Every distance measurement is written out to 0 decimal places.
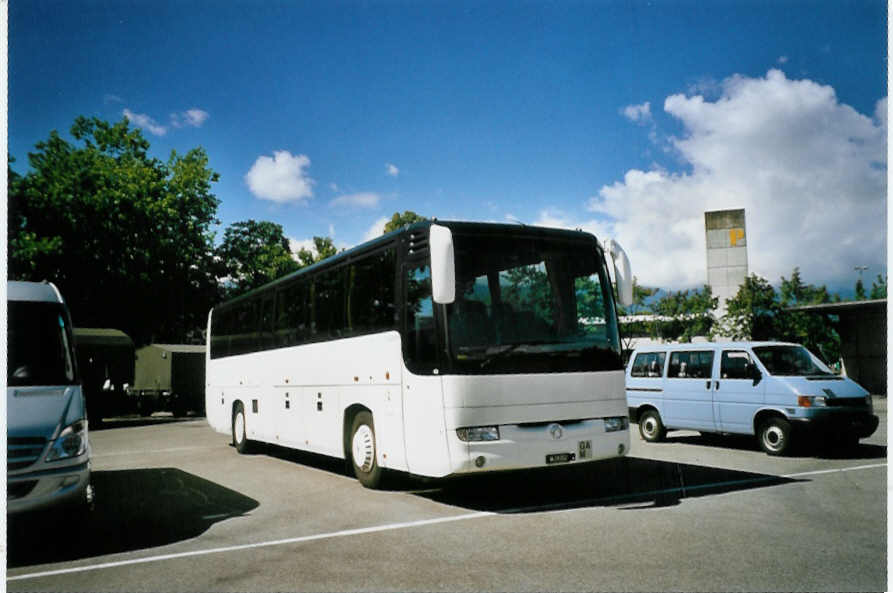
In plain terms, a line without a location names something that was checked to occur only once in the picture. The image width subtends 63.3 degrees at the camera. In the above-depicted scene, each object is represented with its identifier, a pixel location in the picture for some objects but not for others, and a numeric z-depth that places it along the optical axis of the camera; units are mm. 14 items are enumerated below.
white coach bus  7422
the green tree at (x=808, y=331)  33188
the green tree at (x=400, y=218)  34750
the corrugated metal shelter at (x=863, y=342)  28548
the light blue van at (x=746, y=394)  11055
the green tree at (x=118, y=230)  24562
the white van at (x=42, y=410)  5883
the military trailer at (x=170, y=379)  31328
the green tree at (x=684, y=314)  36969
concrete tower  39969
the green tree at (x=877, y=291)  50894
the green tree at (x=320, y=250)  40328
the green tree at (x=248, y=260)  38438
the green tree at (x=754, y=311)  32969
